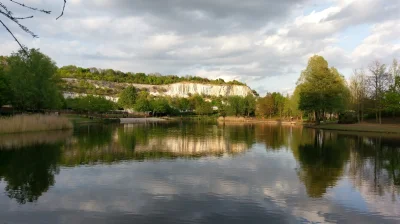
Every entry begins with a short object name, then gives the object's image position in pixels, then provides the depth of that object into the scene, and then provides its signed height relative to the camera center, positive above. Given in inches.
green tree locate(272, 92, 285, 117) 3959.2 +118.5
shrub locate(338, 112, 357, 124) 2229.3 -35.2
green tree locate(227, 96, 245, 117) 4436.5 +100.1
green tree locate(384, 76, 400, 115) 1994.3 +103.0
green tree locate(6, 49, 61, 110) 1752.0 +168.0
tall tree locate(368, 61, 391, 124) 2042.3 +190.9
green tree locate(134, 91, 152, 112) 5246.1 +115.0
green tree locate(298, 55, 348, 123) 2166.6 +164.9
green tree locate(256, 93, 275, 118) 4023.1 +91.6
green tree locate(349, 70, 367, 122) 2233.0 +164.2
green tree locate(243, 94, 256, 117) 4458.7 +128.1
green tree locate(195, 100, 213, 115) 5728.3 +75.2
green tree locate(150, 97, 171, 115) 5295.3 +100.6
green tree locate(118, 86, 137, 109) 5770.7 +246.9
